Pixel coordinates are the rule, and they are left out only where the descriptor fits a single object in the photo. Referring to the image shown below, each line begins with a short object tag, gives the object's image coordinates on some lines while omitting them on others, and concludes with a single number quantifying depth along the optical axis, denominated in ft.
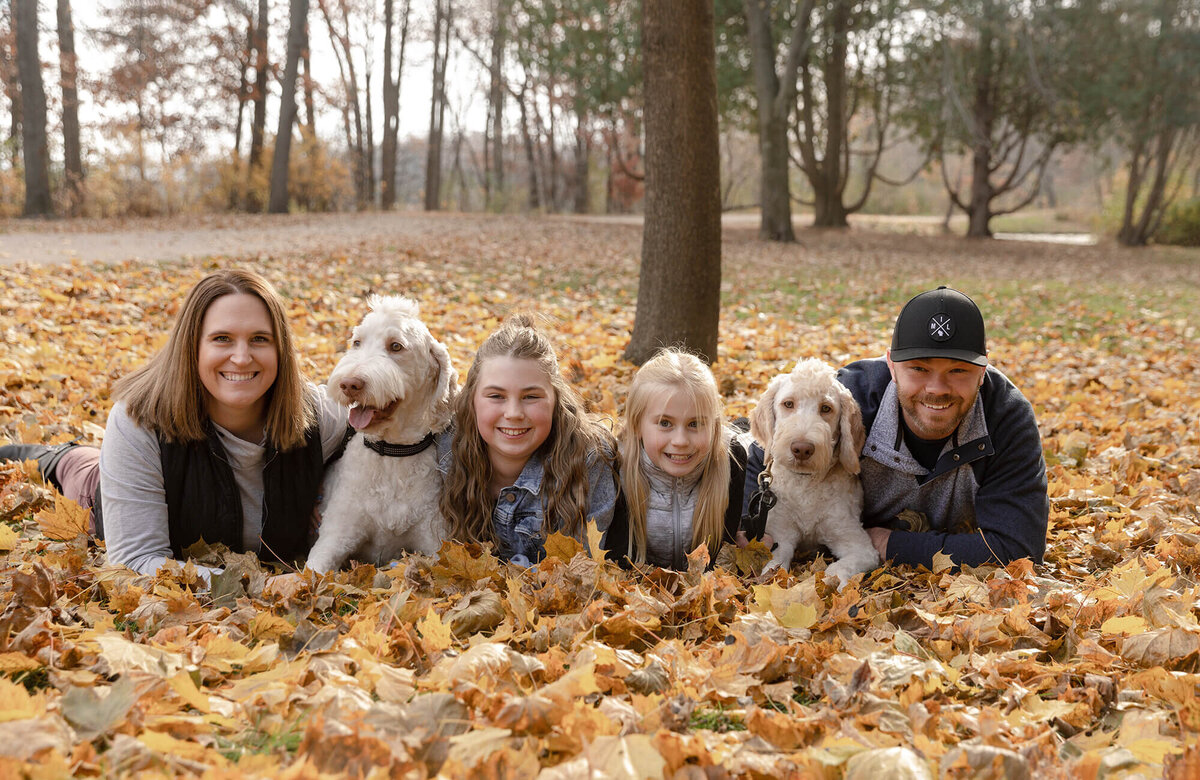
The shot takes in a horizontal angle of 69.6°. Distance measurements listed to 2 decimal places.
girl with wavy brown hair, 12.05
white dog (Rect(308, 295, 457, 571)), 11.46
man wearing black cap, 11.84
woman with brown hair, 11.87
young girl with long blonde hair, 12.06
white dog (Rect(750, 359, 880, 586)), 11.93
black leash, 12.95
